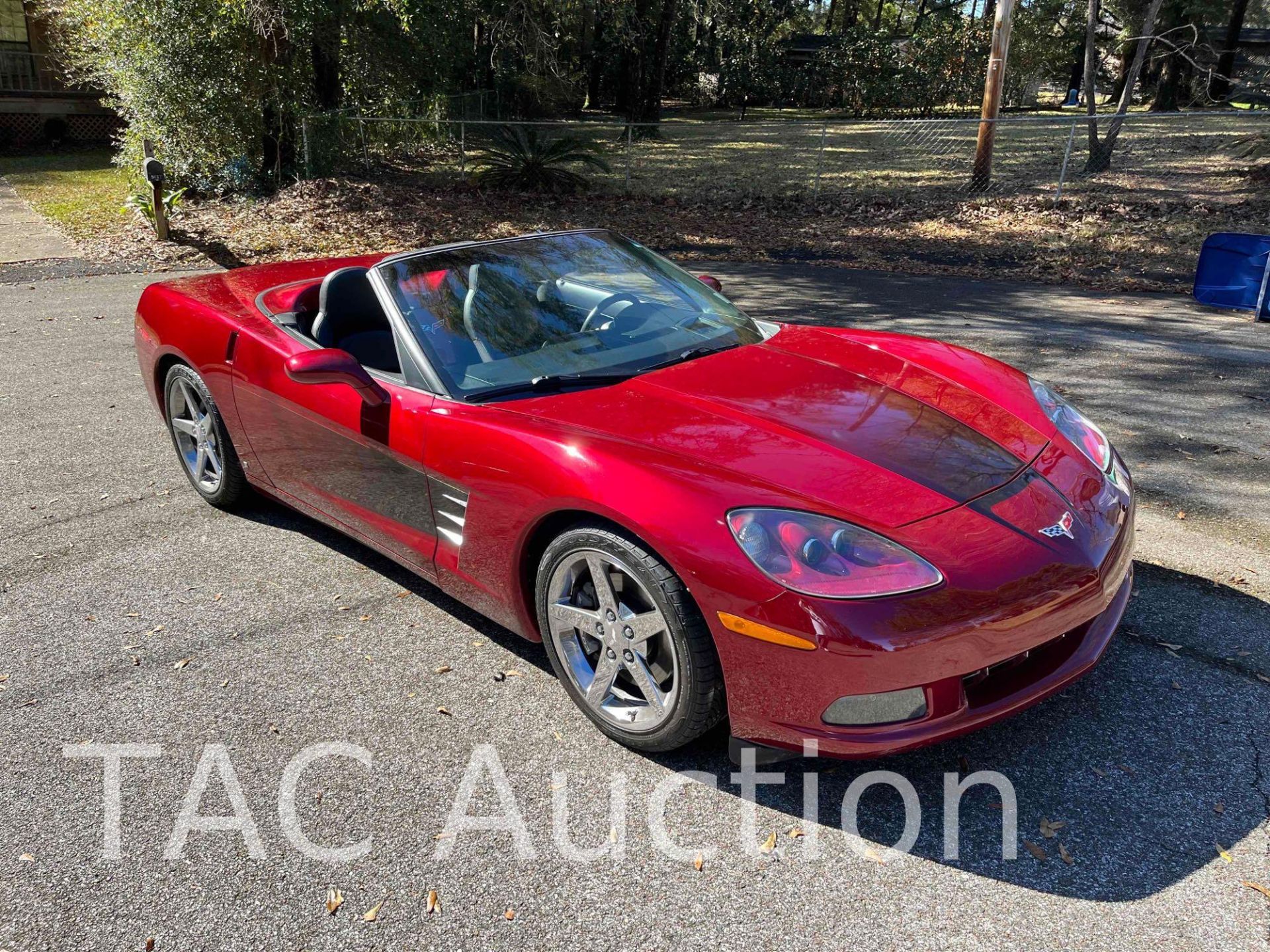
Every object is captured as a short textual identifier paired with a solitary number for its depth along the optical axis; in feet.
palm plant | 53.11
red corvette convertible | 8.04
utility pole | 45.91
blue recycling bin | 28.37
